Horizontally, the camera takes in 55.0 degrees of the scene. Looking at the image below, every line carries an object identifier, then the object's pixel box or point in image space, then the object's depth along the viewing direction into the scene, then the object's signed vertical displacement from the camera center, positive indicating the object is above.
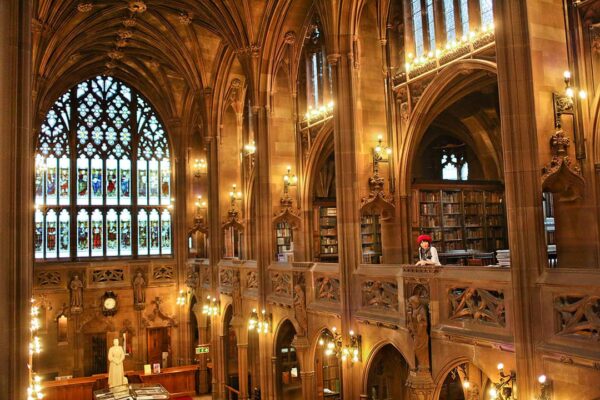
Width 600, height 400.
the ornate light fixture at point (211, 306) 22.03 -2.28
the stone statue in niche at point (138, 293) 26.09 -1.86
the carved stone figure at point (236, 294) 19.56 -1.59
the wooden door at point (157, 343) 26.61 -4.25
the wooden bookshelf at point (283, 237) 22.22 +0.30
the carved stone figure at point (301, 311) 14.95 -1.72
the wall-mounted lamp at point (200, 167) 27.38 +3.89
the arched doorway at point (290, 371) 19.66 -4.39
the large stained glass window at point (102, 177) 25.88 +3.57
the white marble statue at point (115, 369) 20.38 -4.10
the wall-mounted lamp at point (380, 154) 13.86 +2.12
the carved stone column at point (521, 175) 8.32 +0.90
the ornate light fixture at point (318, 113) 17.05 +4.00
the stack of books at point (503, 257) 11.57 -0.44
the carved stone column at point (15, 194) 7.99 +0.91
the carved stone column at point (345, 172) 13.16 +1.68
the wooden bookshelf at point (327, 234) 19.05 +0.29
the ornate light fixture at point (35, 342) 13.28 -2.83
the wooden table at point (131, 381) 21.38 -5.03
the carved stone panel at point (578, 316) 7.48 -1.12
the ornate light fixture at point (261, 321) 17.23 -2.27
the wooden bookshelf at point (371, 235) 17.73 +0.18
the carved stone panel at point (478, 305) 9.02 -1.12
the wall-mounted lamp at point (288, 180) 18.22 +2.05
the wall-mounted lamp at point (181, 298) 26.69 -2.23
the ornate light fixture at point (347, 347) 12.62 -2.36
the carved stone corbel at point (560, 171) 8.76 +0.95
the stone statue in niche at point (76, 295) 24.69 -1.74
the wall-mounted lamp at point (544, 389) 7.99 -2.15
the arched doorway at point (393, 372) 14.30 -3.29
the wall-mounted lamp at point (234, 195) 23.31 +2.12
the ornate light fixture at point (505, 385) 8.62 -2.26
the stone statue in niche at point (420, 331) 10.30 -1.64
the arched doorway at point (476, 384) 12.80 -3.29
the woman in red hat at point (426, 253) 11.17 -0.28
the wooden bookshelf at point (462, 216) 16.66 +0.65
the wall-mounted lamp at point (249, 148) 22.65 +3.93
